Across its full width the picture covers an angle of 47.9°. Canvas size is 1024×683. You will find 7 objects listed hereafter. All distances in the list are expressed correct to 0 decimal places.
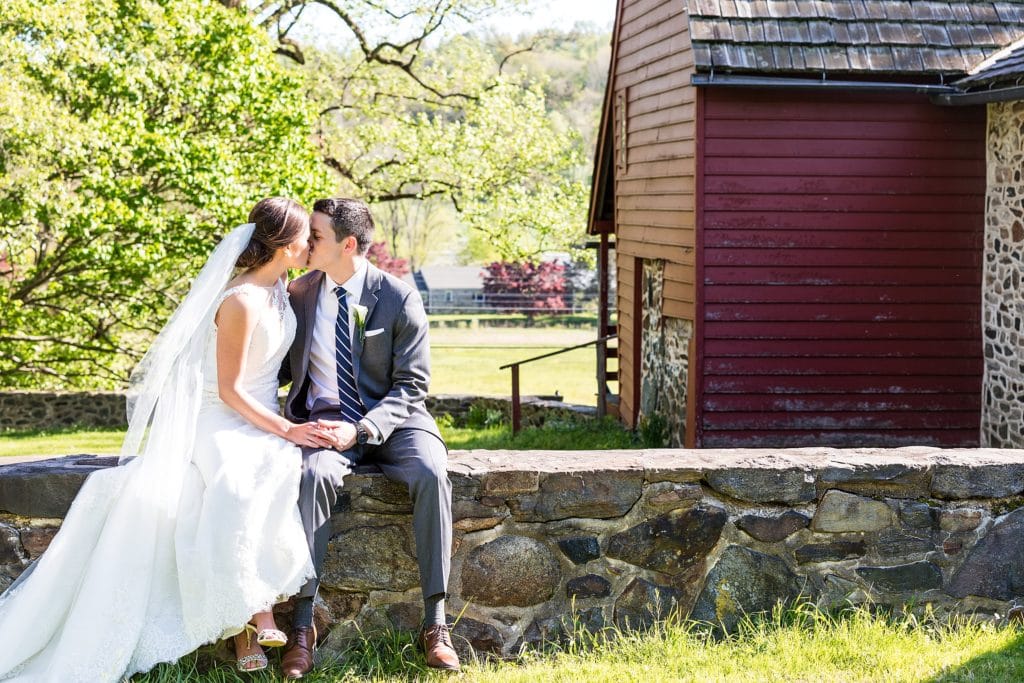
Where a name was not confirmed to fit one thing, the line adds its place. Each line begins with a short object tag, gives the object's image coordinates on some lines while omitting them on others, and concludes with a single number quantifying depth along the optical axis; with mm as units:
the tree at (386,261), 43219
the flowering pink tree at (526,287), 46469
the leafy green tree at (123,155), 13641
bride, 3809
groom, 4246
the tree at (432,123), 22094
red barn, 10359
